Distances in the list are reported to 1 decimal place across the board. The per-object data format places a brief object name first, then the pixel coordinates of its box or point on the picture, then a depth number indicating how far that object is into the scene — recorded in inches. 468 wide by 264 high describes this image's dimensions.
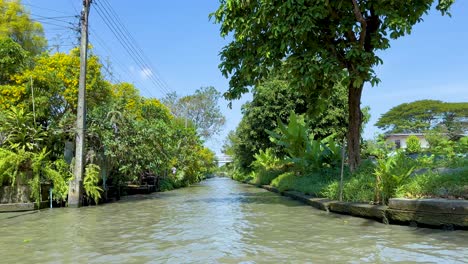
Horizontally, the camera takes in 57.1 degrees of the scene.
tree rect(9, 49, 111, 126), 798.9
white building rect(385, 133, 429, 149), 2208.9
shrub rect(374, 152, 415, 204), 377.4
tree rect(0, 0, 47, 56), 1164.3
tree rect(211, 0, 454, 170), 462.9
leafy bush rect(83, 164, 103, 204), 609.1
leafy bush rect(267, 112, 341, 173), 662.5
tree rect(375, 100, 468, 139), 2263.8
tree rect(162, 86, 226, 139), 2381.9
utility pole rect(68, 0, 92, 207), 601.0
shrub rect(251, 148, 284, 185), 1145.9
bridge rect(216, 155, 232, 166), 4045.3
